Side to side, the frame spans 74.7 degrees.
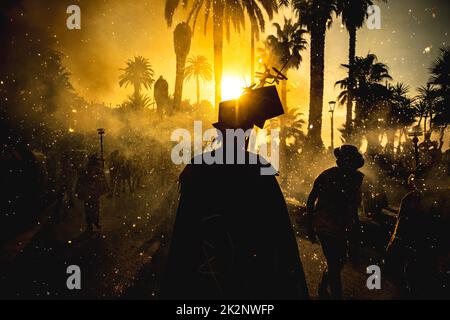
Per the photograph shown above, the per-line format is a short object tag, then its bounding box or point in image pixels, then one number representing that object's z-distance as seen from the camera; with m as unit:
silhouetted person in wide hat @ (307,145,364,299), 3.89
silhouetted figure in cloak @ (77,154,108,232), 7.45
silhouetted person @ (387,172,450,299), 3.84
